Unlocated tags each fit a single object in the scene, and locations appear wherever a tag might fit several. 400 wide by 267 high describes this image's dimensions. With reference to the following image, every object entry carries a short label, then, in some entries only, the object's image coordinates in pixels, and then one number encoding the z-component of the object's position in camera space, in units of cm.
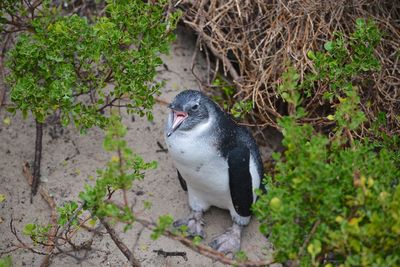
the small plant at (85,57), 360
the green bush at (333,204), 258
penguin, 361
